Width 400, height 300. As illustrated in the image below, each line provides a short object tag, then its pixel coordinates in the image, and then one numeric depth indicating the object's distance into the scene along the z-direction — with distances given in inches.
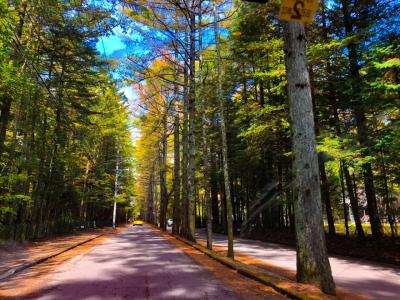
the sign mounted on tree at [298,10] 168.2
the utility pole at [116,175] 1754.4
